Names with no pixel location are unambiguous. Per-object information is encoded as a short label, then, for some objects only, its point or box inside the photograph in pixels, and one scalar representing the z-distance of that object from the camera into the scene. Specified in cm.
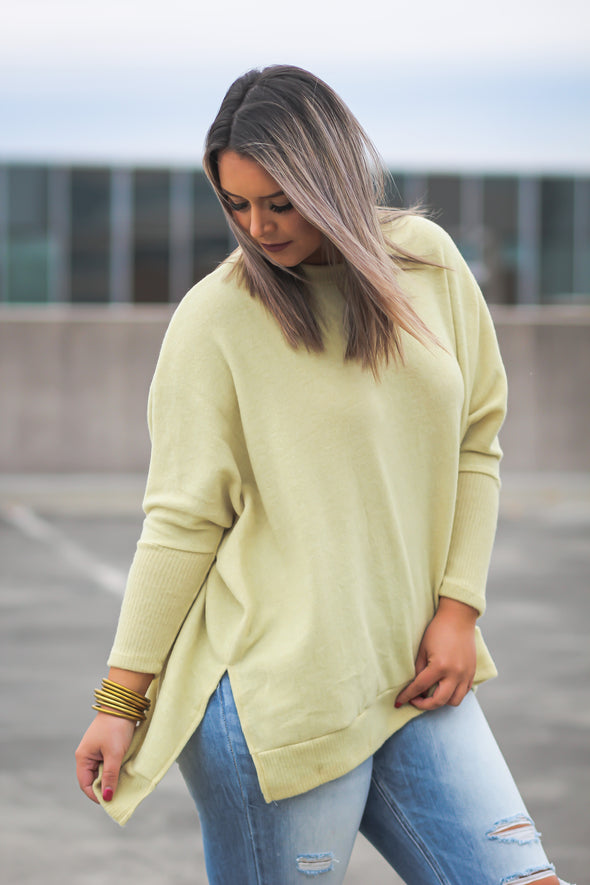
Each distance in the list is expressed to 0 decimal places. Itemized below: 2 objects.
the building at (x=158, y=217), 3514
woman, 251
